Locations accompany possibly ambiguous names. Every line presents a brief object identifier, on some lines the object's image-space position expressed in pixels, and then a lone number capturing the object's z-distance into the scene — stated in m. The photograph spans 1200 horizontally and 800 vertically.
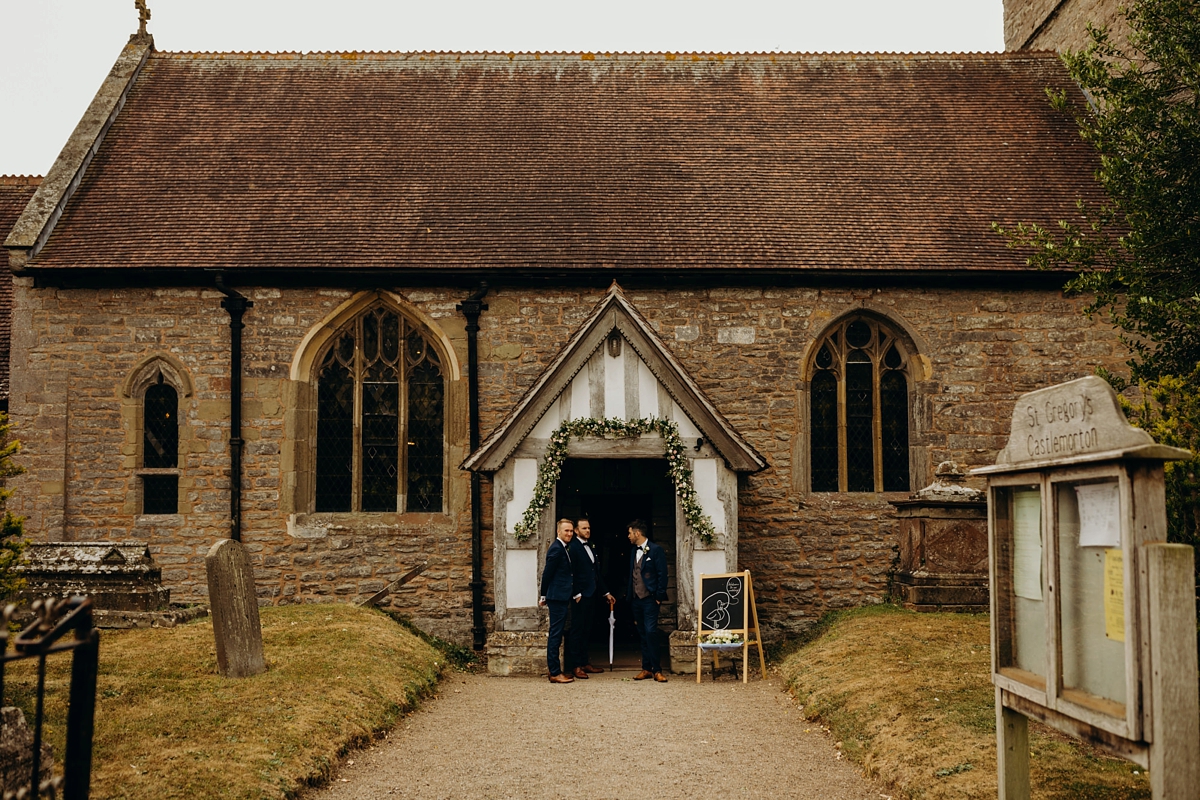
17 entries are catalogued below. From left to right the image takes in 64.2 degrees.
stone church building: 13.71
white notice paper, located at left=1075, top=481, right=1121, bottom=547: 4.50
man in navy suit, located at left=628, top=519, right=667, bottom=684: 11.27
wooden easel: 11.09
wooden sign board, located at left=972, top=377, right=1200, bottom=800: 4.21
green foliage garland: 11.57
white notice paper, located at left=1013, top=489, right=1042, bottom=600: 5.26
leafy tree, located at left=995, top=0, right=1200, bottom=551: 10.42
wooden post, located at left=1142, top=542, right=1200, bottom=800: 4.15
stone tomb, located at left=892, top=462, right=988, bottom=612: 12.18
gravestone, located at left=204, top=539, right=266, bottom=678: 8.89
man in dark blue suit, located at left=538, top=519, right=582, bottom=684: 11.07
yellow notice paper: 4.44
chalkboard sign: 11.29
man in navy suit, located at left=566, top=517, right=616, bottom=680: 11.41
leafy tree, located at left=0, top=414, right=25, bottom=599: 7.65
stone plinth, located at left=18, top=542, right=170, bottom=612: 10.69
